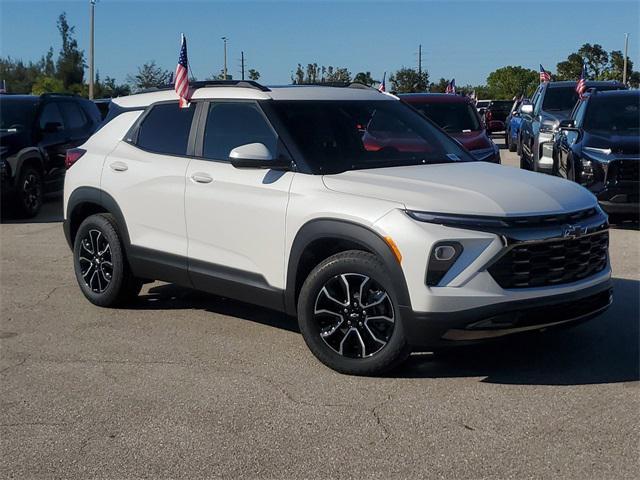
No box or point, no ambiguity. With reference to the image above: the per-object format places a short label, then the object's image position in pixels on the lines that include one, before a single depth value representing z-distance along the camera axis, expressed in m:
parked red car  13.08
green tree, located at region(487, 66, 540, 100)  80.34
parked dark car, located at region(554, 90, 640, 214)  10.46
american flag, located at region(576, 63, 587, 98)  15.78
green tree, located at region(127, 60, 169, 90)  39.43
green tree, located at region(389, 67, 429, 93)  60.07
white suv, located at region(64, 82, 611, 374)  4.90
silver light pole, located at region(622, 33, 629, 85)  64.90
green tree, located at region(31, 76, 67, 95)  53.56
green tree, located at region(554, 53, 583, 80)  71.31
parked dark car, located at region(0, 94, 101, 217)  12.82
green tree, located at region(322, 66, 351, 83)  43.12
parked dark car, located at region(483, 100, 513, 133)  33.48
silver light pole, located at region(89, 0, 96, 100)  43.62
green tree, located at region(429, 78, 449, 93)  61.15
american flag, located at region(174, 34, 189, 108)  6.60
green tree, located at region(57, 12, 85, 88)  64.75
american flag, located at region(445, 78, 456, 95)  26.17
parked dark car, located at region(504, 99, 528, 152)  21.21
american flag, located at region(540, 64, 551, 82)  21.68
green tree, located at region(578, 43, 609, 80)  75.94
